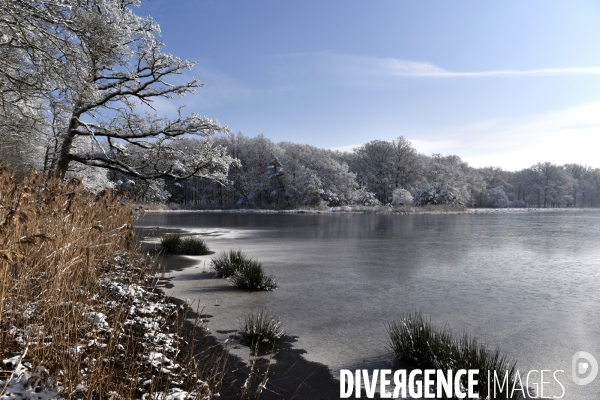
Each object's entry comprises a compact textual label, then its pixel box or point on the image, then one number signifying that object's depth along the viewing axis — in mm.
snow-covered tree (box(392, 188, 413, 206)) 53188
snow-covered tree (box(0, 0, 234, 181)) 6594
